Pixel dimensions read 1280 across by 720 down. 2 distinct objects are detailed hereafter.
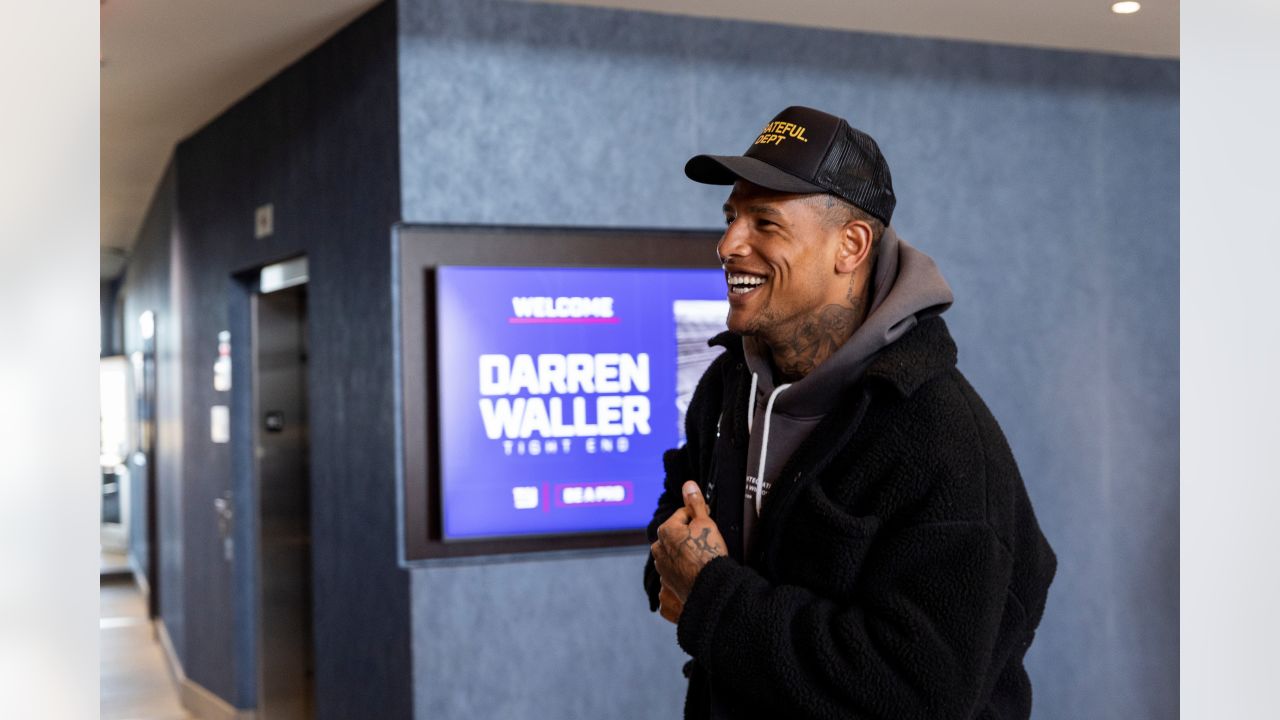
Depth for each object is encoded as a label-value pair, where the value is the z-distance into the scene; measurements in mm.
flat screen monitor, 4117
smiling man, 1405
